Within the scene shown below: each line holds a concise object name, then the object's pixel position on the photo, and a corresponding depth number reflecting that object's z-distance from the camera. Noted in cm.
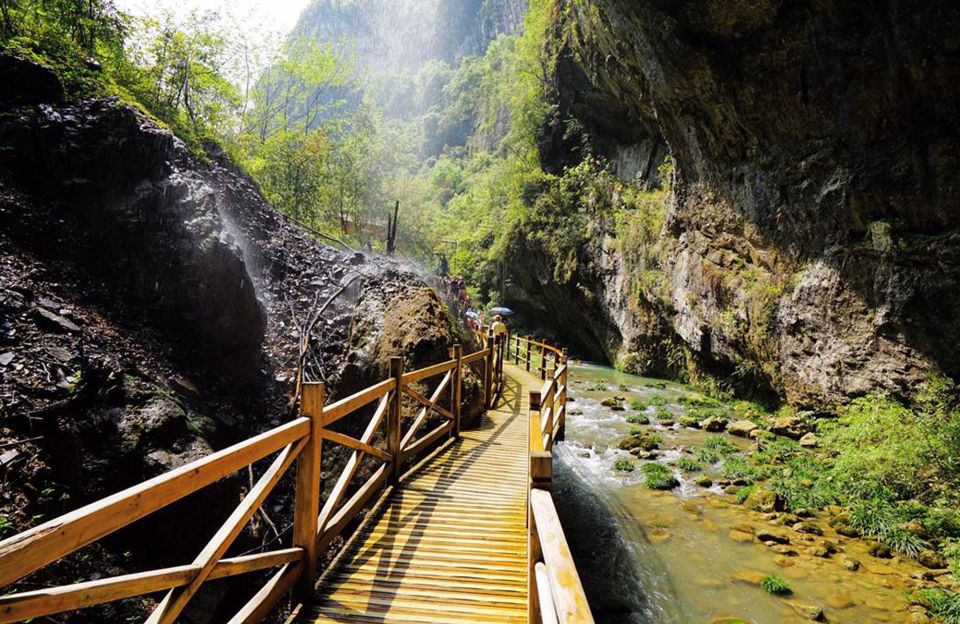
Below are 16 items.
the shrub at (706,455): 979
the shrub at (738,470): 883
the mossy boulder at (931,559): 610
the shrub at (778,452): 959
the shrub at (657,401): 1446
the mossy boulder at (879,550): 637
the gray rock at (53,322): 455
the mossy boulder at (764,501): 770
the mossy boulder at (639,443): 1047
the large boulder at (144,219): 582
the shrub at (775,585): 567
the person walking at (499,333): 1035
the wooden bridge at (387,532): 159
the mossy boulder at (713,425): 1184
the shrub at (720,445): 1020
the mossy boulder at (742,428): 1133
